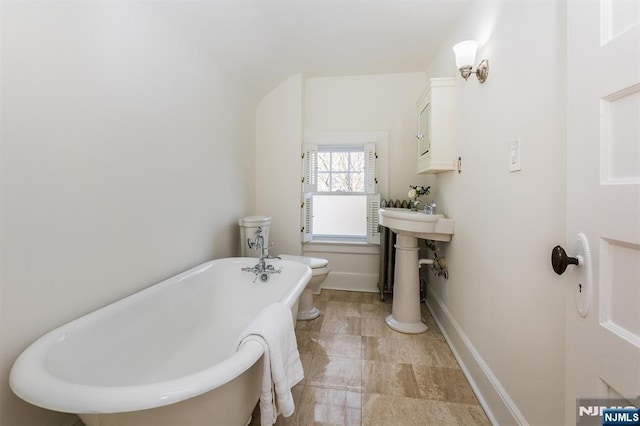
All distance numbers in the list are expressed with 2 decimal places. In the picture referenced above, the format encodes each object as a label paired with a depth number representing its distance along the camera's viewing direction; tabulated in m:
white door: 0.57
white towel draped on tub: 0.95
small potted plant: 2.55
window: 3.08
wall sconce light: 1.58
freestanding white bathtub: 0.70
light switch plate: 1.18
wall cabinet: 1.99
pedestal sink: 2.08
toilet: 2.40
